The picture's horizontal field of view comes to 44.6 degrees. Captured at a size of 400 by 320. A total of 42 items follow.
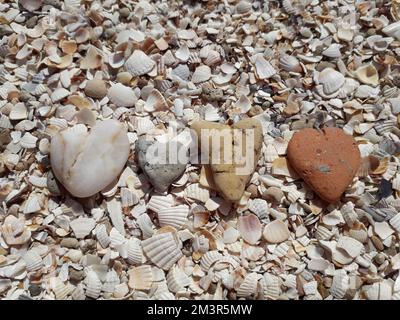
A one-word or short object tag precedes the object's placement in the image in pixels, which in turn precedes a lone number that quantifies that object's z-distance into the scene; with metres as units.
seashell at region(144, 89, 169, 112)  0.29
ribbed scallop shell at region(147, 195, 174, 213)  0.27
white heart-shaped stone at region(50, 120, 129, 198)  0.26
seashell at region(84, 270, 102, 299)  0.26
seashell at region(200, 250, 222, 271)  0.26
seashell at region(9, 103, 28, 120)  0.28
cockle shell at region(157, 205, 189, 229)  0.27
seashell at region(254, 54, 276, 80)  0.29
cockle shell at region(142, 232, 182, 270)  0.26
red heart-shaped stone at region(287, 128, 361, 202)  0.27
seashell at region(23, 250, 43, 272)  0.26
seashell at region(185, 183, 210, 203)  0.27
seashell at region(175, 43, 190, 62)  0.30
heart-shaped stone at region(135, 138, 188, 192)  0.27
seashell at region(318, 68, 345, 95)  0.29
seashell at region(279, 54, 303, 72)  0.30
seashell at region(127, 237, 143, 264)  0.26
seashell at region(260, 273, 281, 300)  0.26
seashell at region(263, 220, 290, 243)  0.27
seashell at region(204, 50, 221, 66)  0.30
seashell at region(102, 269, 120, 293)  0.26
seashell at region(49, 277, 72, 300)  0.26
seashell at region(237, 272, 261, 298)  0.26
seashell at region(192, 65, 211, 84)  0.29
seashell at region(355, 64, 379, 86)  0.30
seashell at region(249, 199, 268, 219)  0.27
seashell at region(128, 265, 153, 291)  0.26
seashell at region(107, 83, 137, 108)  0.29
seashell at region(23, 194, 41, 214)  0.27
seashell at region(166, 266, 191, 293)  0.26
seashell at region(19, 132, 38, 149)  0.28
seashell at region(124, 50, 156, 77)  0.29
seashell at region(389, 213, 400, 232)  0.27
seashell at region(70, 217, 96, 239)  0.27
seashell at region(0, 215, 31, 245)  0.26
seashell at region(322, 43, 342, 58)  0.30
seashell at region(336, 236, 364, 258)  0.27
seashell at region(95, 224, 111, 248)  0.27
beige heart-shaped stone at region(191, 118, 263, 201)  0.27
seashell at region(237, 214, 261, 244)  0.27
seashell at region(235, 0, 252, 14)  0.31
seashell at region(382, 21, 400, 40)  0.31
